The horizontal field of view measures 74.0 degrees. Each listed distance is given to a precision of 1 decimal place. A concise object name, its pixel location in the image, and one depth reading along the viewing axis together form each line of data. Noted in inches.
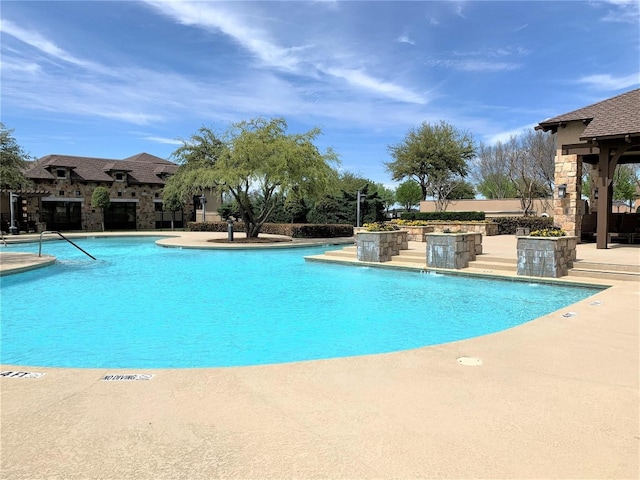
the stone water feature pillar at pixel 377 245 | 506.6
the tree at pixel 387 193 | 2195.1
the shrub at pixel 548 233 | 390.0
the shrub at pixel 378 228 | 527.8
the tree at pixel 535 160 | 1382.9
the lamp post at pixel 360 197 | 965.7
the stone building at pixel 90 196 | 1240.8
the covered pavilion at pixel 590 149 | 499.8
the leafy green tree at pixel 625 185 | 1456.7
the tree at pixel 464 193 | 1705.2
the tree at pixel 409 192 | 1581.0
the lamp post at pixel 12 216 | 999.0
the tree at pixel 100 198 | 1275.8
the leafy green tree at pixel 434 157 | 1427.2
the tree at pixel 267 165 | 749.9
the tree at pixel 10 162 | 526.9
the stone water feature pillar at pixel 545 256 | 382.6
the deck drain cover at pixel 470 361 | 150.6
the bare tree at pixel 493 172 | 1766.7
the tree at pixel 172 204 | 1364.4
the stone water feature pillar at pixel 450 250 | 441.7
